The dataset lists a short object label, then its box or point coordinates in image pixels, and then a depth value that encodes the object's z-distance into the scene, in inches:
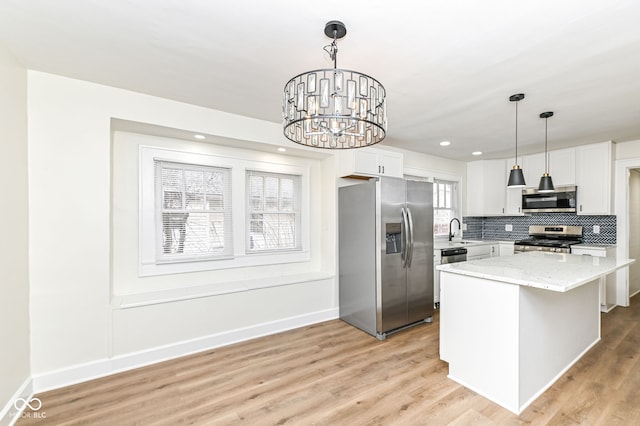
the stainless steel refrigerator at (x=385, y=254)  128.4
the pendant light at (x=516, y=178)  113.2
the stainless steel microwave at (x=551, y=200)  172.7
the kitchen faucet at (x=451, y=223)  205.8
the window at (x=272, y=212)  141.9
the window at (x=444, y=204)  204.8
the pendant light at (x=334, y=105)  55.4
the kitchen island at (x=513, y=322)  77.3
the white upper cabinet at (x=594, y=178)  159.9
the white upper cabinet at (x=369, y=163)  142.9
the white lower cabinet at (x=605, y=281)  156.8
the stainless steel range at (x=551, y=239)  170.4
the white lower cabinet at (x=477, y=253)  163.5
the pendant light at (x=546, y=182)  118.7
